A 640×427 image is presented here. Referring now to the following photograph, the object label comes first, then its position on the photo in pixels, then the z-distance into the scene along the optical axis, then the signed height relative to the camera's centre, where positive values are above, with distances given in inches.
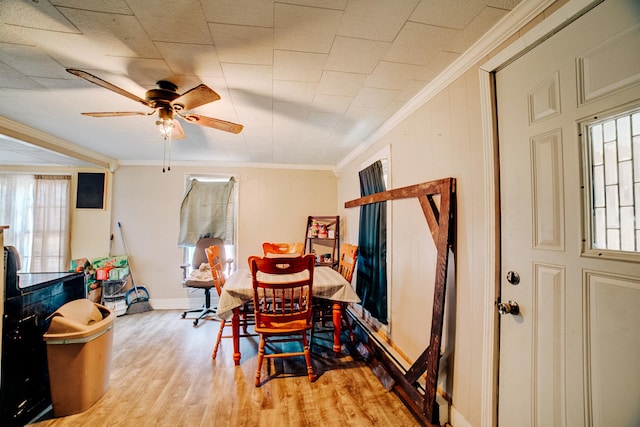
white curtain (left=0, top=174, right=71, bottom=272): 147.4 +0.2
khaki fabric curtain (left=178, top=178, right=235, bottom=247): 160.4 +5.3
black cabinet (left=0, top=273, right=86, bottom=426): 61.0 -32.7
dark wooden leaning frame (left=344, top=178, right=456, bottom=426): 62.3 -18.2
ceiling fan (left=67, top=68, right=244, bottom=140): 65.2 +33.0
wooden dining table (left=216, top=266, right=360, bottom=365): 87.2 -26.4
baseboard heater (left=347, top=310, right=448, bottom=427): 64.1 -48.1
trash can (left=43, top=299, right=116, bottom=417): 66.9 -37.8
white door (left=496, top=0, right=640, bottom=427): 33.6 -4.5
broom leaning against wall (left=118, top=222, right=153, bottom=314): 148.3 -47.0
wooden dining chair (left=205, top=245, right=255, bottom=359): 97.9 -26.8
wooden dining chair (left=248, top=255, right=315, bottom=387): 77.0 -30.1
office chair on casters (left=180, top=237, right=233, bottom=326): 135.0 -31.4
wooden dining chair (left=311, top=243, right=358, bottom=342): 104.8 -24.8
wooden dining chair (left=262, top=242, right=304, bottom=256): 137.4 -15.3
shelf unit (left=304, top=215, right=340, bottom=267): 163.9 -12.2
